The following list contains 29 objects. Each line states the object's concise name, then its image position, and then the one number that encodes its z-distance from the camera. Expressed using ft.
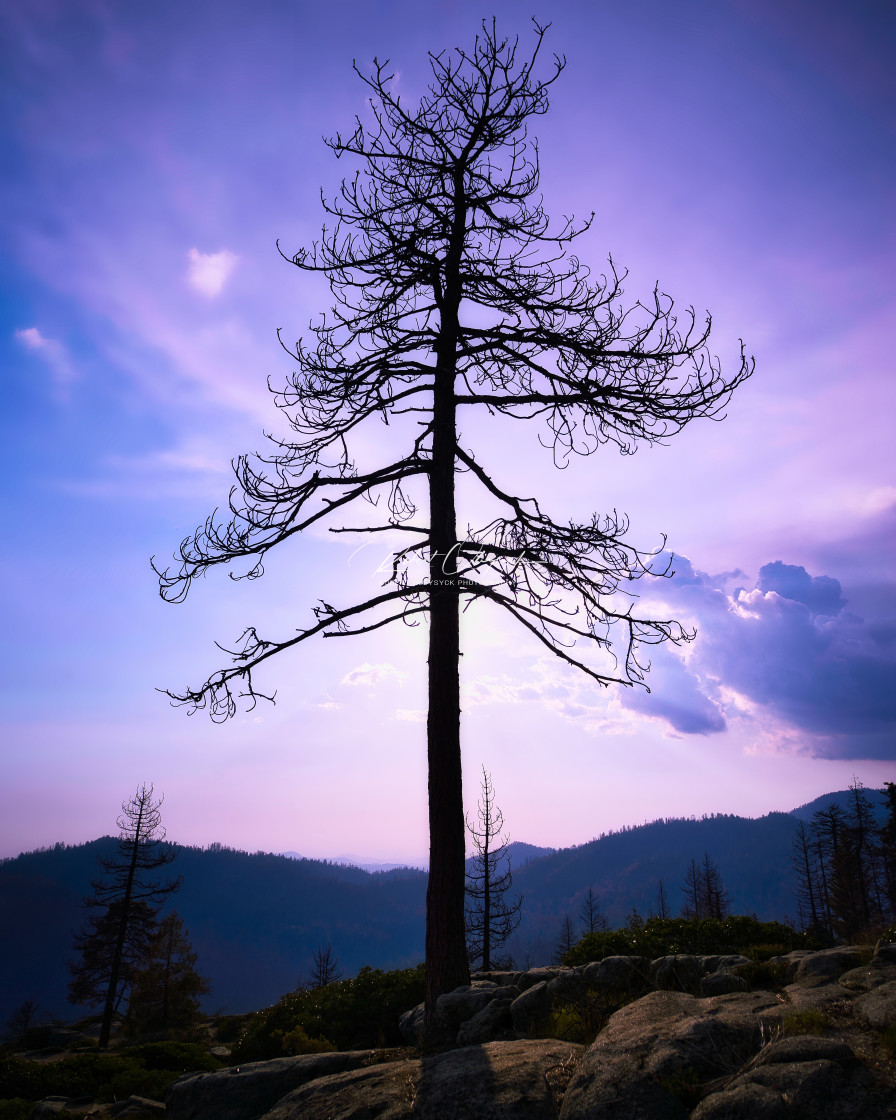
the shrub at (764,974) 19.76
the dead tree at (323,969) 114.27
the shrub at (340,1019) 34.73
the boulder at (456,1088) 14.32
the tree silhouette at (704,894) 151.12
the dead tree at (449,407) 26.45
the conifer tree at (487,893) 75.82
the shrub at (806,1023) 13.60
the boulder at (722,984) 19.27
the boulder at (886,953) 17.70
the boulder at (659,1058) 12.67
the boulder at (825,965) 18.28
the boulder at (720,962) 21.31
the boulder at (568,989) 21.34
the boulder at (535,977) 25.05
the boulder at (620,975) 22.07
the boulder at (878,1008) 13.35
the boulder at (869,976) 16.33
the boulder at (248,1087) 20.92
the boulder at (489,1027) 20.33
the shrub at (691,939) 31.37
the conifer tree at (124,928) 102.47
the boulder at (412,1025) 25.82
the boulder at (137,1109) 27.30
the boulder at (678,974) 21.23
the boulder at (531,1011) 20.31
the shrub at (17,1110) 31.86
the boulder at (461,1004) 22.29
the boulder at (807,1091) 10.72
